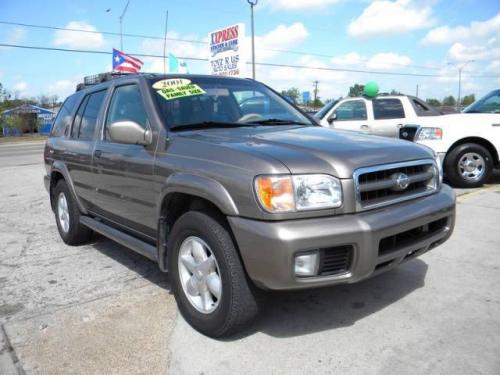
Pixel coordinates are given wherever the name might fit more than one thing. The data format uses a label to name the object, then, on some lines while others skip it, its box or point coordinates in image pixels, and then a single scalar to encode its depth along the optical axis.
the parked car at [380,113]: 8.98
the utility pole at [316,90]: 76.81
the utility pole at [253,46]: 19.20
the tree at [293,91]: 78.34
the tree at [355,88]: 72.31
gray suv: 2.45
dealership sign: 16.25
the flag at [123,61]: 22.03
